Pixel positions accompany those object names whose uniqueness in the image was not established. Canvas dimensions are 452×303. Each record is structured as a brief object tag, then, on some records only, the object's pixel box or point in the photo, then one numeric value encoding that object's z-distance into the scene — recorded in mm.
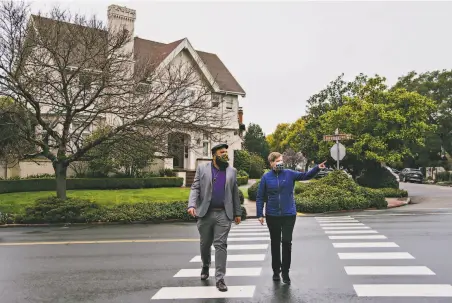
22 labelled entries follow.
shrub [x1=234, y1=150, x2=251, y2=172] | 41812
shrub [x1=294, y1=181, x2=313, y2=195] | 23094
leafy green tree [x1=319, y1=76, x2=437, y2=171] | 28766
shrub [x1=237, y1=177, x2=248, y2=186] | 34559
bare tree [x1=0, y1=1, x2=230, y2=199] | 17328
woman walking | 6887
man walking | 6535
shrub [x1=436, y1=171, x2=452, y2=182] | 50688
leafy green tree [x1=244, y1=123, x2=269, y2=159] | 81000
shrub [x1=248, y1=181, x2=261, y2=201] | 24000
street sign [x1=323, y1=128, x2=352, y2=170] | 21469
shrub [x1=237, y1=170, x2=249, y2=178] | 37350
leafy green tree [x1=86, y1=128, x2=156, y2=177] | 18422
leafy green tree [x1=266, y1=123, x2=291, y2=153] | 101562
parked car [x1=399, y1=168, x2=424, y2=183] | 53469
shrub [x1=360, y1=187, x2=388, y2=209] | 22234
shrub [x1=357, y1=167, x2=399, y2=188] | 30469
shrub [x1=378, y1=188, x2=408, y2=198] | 28156
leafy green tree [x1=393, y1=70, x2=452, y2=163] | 58250
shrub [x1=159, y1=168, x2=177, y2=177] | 30344
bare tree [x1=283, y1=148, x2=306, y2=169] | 83312
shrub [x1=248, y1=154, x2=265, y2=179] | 45306
